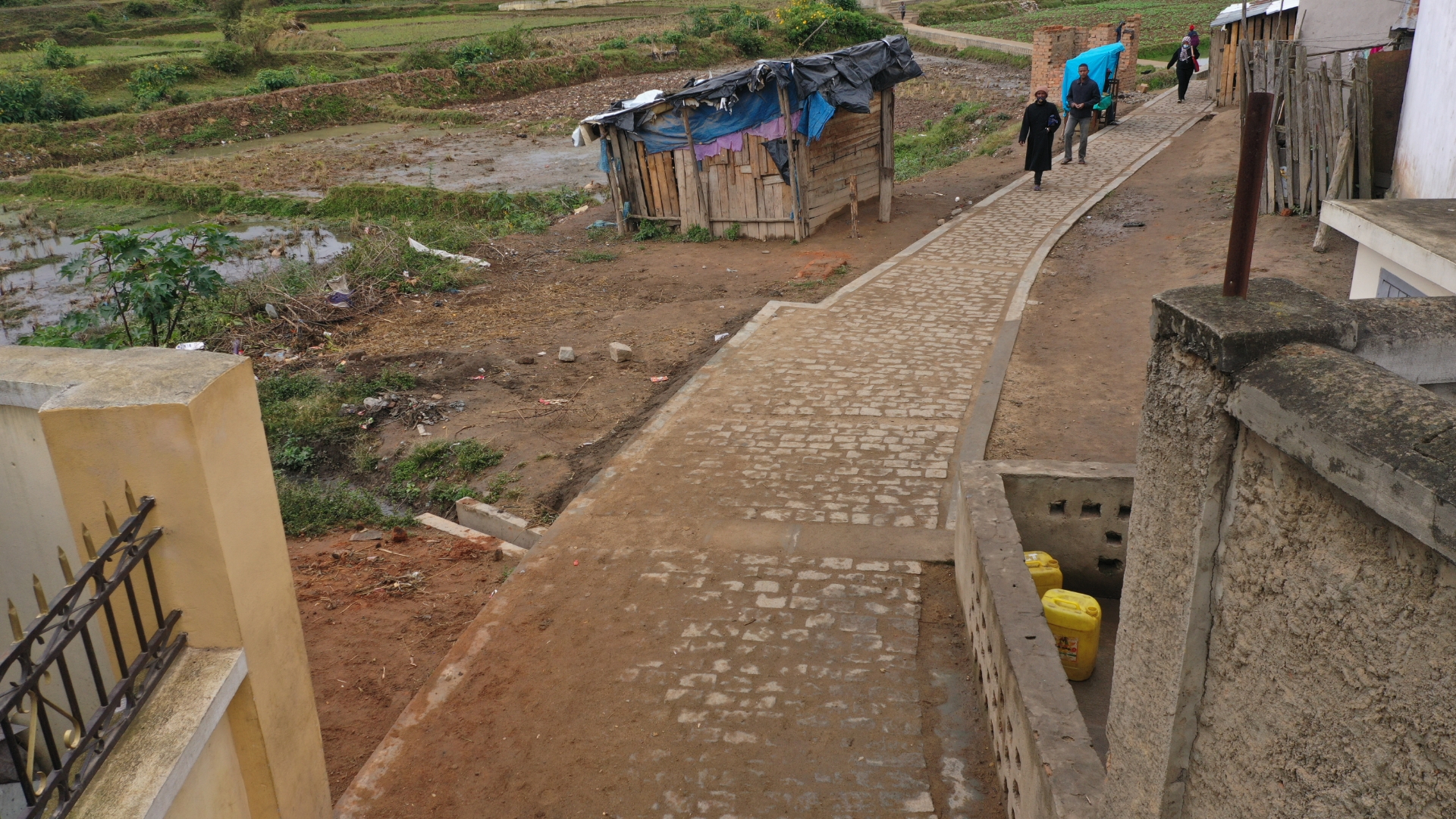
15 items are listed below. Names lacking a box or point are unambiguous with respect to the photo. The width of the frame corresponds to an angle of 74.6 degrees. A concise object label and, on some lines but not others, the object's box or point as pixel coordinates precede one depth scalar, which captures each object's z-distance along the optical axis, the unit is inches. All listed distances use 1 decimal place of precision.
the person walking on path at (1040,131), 621.1
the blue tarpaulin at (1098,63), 793.6
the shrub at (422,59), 1493.6
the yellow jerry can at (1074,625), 205.3
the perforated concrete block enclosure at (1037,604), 139.8
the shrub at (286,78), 1375.5
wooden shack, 584.7
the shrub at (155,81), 1295.5
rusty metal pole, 89.7
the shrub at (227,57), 1454.2
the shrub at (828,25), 1521.9
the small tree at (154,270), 396.5
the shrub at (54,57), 1363.2
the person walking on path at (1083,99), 689.0
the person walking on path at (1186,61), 882.7
